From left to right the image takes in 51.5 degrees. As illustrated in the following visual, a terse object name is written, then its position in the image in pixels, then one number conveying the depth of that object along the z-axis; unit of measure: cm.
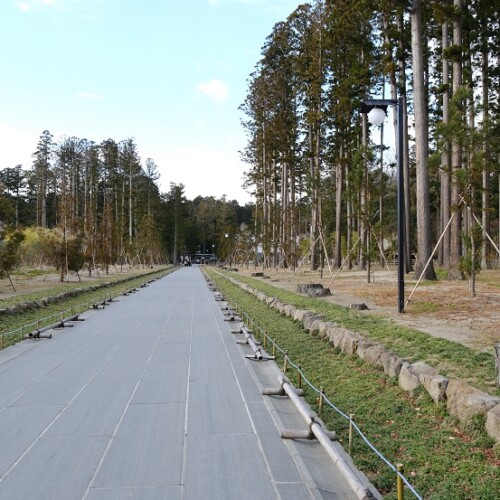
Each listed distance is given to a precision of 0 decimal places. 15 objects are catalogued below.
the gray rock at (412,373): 472
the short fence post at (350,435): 368
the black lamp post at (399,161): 864
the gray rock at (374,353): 580
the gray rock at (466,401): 370
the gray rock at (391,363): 527
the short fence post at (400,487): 273
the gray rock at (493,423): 341
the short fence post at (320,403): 460
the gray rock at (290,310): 1059
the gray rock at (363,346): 620
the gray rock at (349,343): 655
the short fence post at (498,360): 422
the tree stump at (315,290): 1386
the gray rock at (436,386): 427
